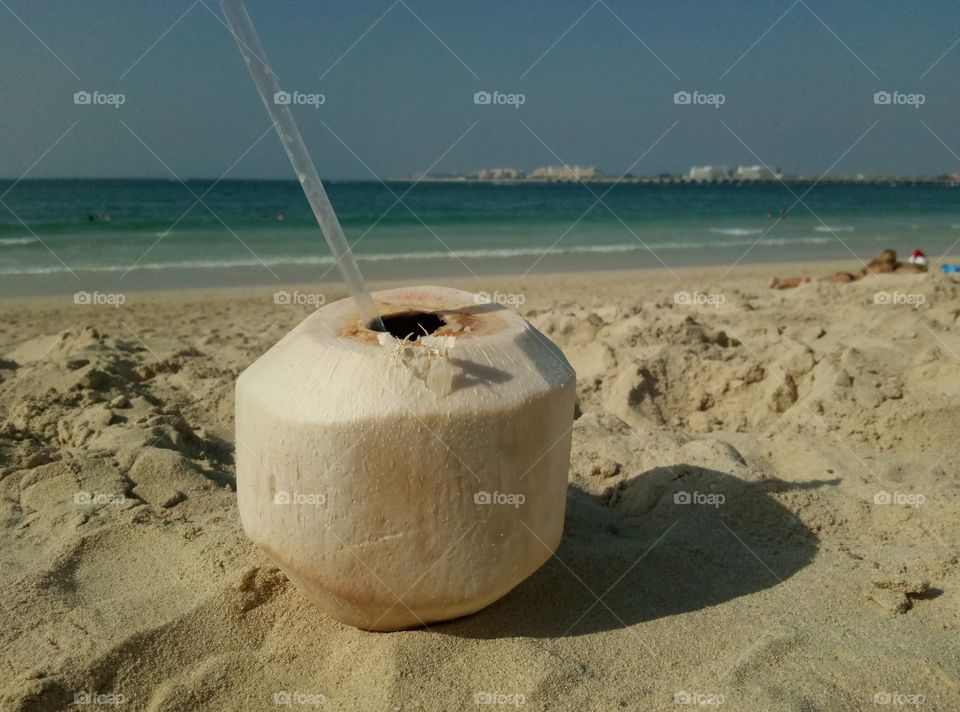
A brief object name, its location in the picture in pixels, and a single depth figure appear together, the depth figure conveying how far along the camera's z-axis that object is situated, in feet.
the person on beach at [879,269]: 31.79
